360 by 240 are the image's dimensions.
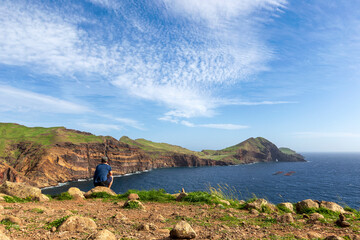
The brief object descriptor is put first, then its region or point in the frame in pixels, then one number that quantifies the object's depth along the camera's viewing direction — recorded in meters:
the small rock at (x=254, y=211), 9.76
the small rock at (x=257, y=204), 10.66
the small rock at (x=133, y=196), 12.74
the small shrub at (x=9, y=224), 5.73
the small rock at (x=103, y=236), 4.75
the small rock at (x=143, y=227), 6.33
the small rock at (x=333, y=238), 5.55
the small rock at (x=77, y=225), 5.73
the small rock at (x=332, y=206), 10.72
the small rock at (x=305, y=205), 10.88
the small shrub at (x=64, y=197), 12.78
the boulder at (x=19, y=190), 12.26
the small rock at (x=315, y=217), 8.88
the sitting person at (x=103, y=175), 12.87
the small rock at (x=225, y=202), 11.68
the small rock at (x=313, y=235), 6.50
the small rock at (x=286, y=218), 8.26
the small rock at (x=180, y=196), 12.70
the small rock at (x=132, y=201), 10.16
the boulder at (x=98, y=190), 13.43
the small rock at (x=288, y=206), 11.03
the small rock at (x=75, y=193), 13.08
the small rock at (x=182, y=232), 5.43
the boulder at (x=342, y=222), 7.98
